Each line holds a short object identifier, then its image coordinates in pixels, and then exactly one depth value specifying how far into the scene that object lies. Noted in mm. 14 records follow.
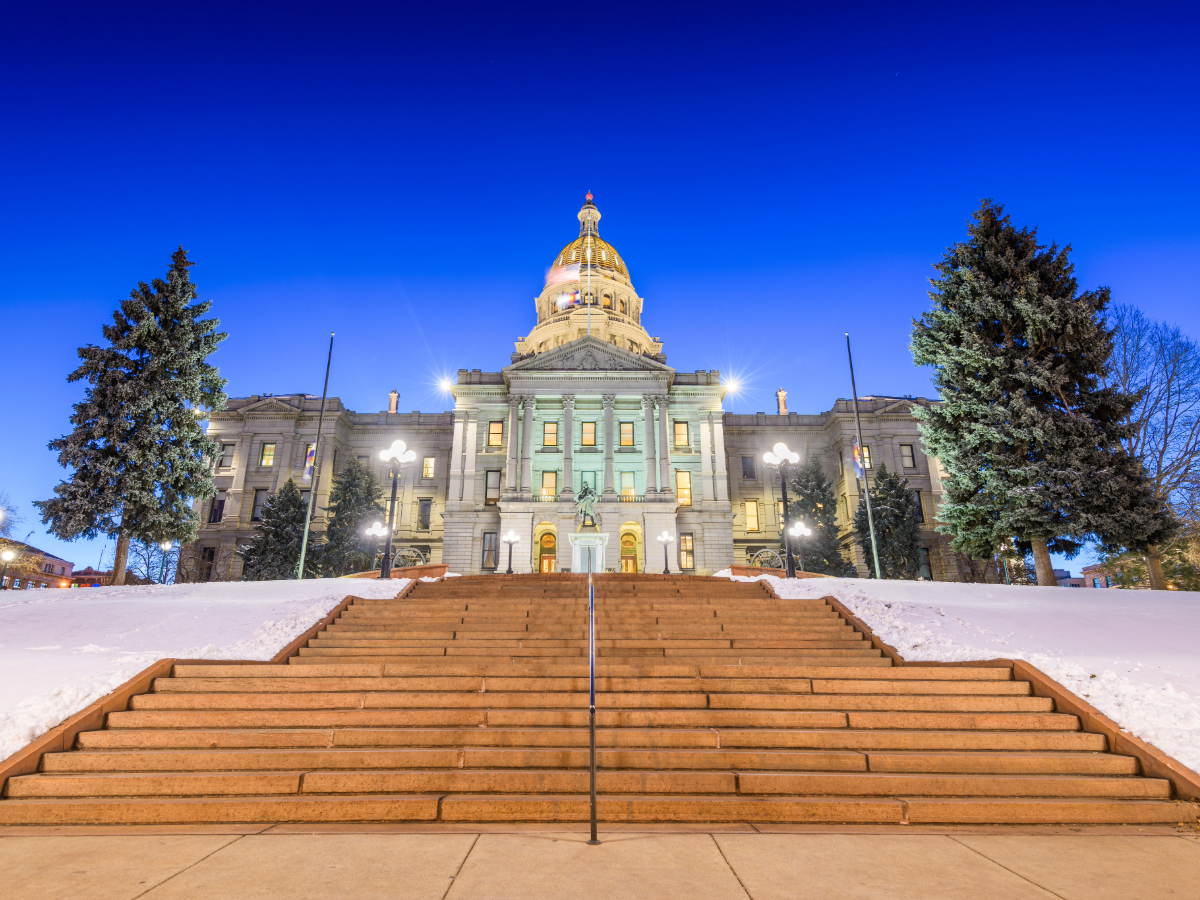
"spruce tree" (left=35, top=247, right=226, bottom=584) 21688
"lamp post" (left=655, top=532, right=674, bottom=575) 36625
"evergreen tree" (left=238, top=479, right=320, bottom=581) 37500
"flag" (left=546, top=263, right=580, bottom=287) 65500
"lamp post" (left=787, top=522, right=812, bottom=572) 38656
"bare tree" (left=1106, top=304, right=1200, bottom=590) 21844
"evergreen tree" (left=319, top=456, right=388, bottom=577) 39875
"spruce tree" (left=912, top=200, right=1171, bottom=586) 17891
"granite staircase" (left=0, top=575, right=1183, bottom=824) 6418
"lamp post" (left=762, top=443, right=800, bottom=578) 19453
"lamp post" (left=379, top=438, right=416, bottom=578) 19961
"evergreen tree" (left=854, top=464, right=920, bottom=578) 39094
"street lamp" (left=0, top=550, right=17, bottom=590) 32656
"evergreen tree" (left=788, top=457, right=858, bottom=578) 41656
